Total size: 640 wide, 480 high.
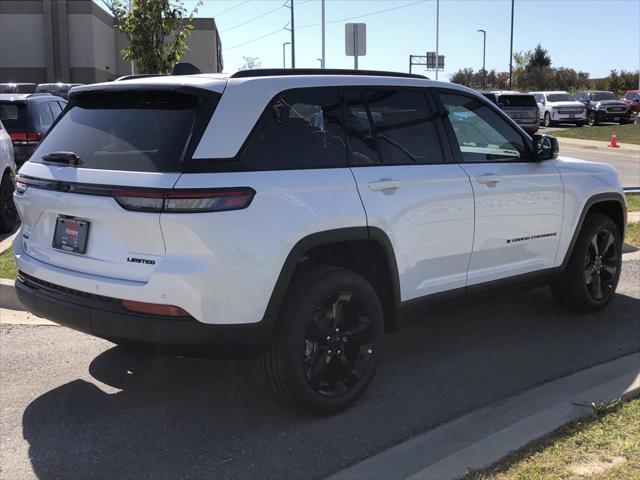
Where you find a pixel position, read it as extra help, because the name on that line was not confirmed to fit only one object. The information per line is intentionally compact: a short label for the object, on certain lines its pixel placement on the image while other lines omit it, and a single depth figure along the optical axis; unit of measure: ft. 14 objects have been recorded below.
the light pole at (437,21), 150.20
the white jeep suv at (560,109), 115.34
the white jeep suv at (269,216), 10.84
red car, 126.41
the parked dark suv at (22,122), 34.01
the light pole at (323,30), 87.58
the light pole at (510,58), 177.52
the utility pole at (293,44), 161.07
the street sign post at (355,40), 45.19
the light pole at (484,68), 237.25
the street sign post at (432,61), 125.72
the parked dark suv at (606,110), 117.29
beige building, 146.82
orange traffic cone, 77.55
